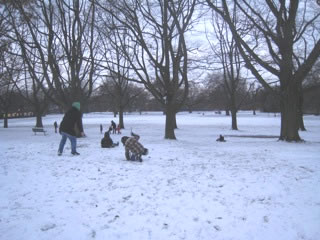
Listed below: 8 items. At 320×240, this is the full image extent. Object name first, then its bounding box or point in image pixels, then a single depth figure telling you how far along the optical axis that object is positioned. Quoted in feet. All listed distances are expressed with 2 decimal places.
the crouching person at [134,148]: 23.17
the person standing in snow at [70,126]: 25.62
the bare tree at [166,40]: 39.78
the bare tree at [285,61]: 35.65
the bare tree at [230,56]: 67.26
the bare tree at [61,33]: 42.86
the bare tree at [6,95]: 75.69
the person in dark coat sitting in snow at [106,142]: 32.53
